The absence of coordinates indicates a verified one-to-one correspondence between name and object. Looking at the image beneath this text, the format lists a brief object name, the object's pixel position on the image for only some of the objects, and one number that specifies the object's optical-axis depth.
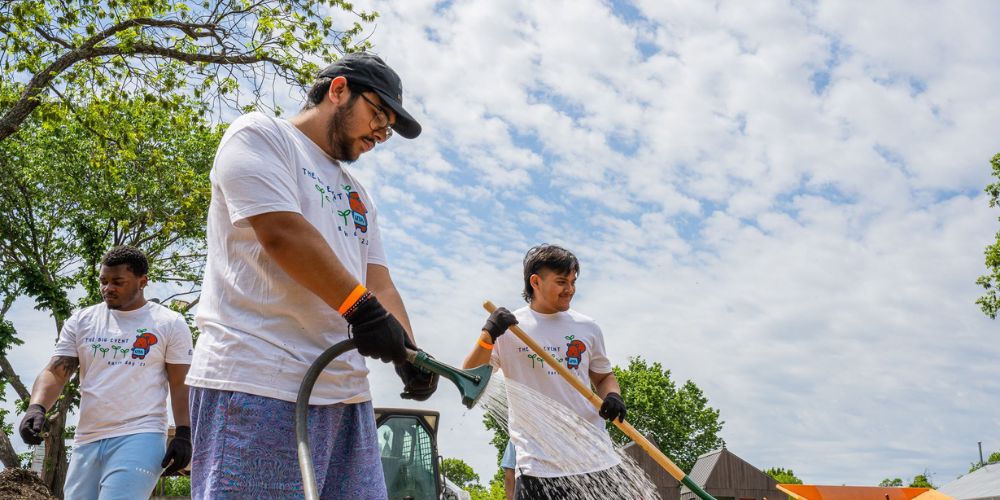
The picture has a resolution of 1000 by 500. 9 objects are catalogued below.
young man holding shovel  4.98
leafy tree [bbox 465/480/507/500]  51.87
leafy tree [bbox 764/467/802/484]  62.72
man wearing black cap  2.09
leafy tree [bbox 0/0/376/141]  10.69
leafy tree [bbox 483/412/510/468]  45.92
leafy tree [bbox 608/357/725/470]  47.59
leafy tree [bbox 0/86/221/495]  18.98
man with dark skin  4.56
